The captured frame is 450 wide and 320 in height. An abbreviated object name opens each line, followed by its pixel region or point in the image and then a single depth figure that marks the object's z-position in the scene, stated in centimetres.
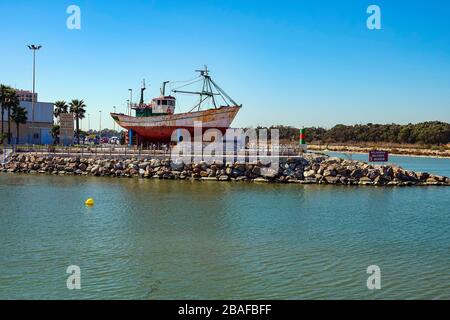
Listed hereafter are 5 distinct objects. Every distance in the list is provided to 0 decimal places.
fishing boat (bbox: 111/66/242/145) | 6053
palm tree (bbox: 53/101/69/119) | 9442
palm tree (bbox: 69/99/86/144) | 9162
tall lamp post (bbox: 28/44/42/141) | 6681
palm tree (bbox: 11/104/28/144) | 8062
